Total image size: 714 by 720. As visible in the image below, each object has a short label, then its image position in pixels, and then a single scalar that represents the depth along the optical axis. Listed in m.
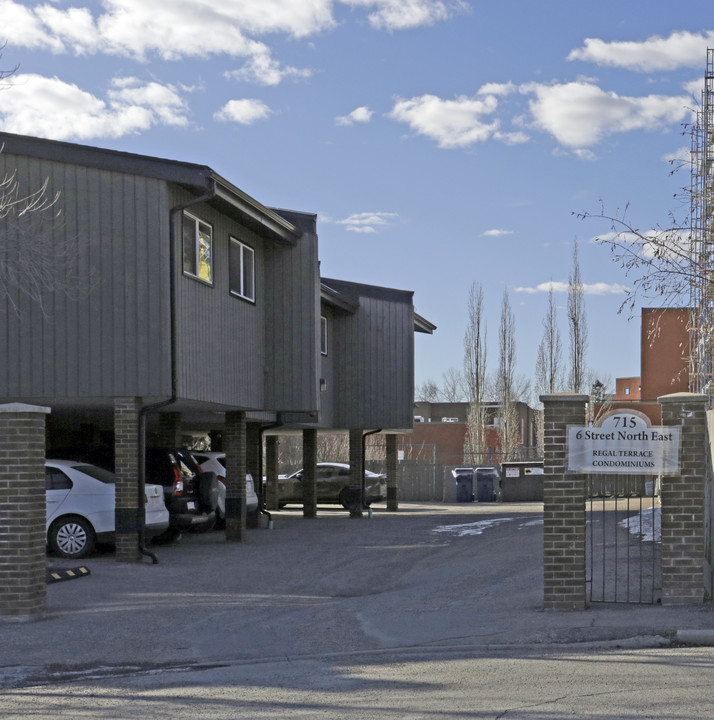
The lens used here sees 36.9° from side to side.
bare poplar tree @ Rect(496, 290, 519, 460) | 58.53
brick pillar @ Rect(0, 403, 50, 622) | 10.96
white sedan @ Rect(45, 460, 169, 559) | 16.62
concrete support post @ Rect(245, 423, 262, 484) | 26.77
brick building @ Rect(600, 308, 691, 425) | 43.29
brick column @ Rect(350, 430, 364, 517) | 30.14
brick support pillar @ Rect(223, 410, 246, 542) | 20.78
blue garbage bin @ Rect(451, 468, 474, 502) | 41.53
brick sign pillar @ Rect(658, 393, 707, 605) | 10.78
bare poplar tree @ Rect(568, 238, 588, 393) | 53.22
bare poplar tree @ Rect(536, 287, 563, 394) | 54.69
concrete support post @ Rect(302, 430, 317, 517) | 29.55
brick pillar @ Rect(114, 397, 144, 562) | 16.47
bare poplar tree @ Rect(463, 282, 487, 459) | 57.53
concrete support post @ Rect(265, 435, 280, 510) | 34.75
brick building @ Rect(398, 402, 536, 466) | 67.00
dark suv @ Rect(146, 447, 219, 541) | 19.11
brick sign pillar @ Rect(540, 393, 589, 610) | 10.84
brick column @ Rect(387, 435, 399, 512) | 33.94
